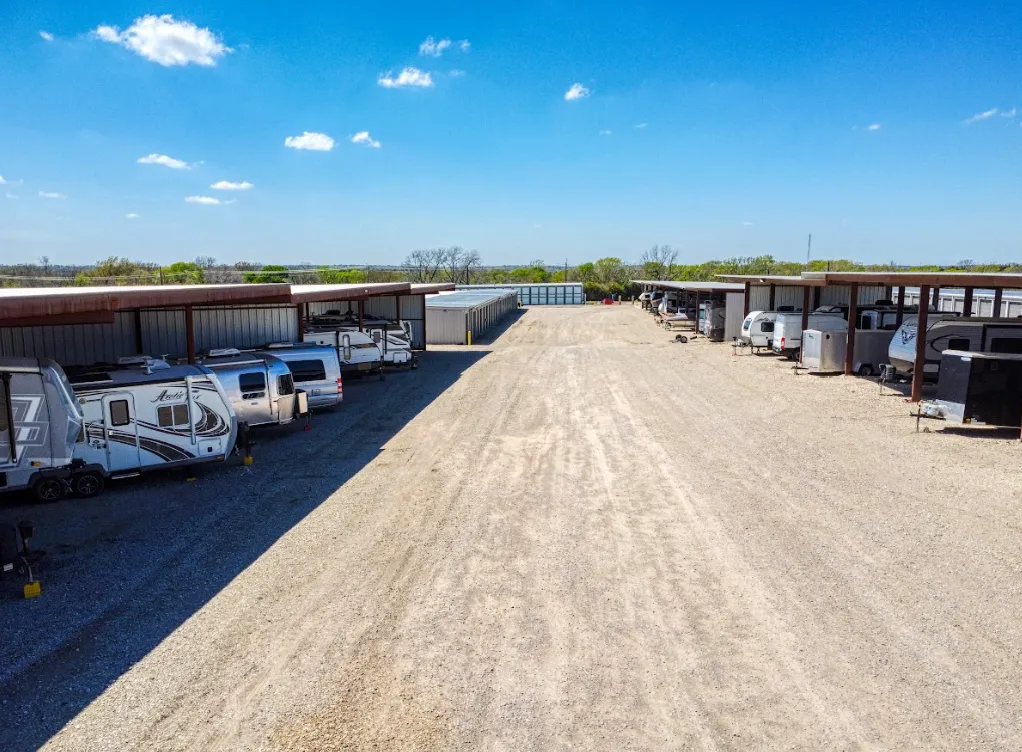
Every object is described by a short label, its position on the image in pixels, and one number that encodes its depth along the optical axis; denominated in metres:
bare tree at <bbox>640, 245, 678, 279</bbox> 112.49
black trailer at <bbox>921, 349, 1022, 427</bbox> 16.47
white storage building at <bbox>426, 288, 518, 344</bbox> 39.66
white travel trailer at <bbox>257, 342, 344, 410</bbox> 19.69
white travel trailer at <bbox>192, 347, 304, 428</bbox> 16.30
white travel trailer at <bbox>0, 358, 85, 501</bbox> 10.76
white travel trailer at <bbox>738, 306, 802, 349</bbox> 32.62
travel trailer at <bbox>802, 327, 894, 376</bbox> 25.61
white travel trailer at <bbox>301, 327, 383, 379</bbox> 25.89
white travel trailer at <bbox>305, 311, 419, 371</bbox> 27.56
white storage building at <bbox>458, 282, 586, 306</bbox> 78.81
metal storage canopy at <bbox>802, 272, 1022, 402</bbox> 18.92
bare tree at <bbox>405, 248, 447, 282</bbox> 116.78
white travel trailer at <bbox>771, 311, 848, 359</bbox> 29.20
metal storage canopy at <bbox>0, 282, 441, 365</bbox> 11.09
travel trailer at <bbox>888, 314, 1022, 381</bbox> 19.22
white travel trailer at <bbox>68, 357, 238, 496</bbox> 12.32
